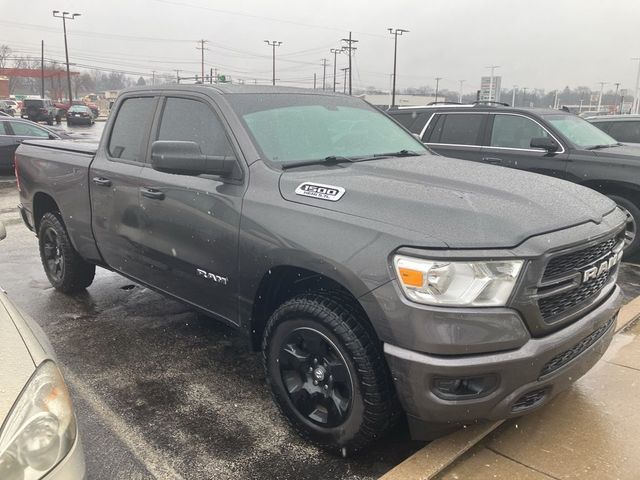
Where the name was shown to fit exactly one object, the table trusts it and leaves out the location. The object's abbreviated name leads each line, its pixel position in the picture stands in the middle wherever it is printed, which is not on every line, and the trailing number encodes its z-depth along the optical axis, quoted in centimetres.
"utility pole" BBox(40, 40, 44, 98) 6355
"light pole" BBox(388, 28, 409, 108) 6019
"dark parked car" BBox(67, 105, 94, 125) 3627
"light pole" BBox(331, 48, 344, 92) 6975
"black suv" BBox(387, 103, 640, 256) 639
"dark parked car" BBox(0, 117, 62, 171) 1344
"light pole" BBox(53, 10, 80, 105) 5503
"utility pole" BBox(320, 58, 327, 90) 8177
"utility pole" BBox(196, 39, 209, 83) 7875
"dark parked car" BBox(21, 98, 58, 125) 3650
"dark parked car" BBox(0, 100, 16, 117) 4307
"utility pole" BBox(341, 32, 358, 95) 6231
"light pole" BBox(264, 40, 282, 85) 6869
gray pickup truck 224
